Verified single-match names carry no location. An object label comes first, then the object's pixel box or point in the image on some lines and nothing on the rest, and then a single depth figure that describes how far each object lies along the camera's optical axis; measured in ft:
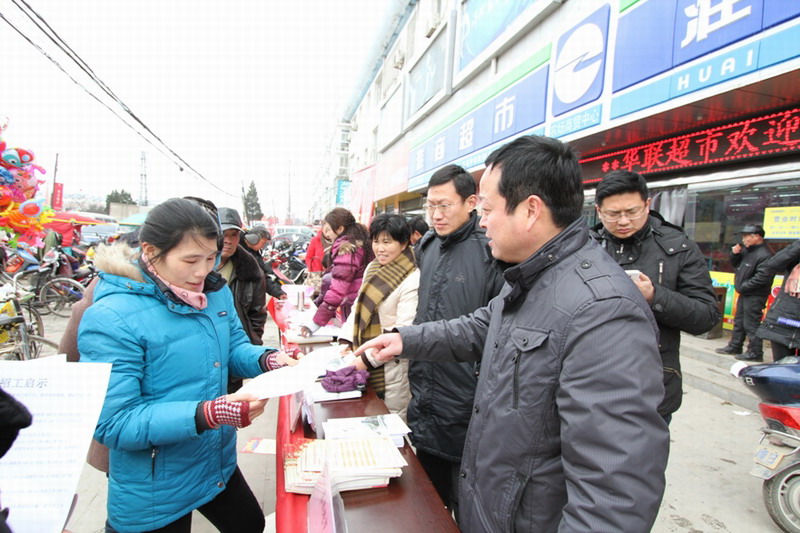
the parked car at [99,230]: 67.93
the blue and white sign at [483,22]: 23.30
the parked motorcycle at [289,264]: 35.94
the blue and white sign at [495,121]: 19.90
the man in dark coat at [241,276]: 9.28
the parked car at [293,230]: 81.34
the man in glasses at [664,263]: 6.13
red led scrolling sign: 12.42
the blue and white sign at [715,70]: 9.84
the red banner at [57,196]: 76.28
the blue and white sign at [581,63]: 15.76
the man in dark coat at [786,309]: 11.60
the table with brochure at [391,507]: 3.91
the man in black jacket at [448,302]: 6.53
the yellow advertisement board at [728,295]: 19.12
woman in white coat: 7.72
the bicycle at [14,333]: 12.98
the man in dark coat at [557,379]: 2.77
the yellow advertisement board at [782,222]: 15.05
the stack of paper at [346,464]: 4.27
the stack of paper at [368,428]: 5.24
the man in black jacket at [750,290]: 15.65
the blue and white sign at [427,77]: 34.20
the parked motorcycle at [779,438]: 7.57
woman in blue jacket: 4.23
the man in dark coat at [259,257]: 16.04
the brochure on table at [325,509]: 2.93
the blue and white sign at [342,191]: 96.94
